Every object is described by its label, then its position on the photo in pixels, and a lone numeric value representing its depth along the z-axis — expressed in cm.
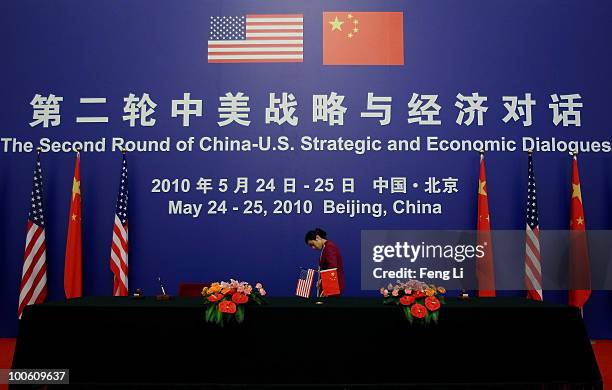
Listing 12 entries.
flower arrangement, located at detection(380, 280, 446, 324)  301
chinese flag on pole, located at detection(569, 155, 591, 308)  539
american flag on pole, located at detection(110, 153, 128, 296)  553
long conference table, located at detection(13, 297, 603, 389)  295
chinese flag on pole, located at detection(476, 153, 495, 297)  544
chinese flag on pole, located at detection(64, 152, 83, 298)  556
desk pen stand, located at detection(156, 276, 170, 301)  351
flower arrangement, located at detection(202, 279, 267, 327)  302
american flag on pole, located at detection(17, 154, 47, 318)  551
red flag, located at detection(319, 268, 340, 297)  335
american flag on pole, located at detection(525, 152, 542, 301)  536
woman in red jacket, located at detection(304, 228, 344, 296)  425
